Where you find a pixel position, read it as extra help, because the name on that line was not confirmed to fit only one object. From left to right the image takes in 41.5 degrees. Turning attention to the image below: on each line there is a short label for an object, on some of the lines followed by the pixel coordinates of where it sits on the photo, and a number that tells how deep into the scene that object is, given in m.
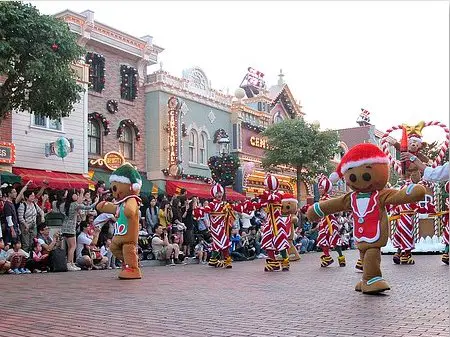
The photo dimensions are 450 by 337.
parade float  12.48
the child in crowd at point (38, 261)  13.55
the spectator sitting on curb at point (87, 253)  14.55
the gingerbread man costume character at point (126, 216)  11.38
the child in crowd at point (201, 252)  17.70
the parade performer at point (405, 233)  14.34
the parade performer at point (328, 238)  14.10
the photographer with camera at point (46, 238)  13.97
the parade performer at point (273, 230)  13.33
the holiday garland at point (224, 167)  20.78
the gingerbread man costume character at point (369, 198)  8.56
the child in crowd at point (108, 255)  15.36
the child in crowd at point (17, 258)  12.83
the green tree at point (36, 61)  14.00
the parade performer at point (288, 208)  13.82
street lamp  21.42
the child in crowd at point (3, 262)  12.54
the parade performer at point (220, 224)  14.85
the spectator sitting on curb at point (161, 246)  16.48
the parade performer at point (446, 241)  13.81
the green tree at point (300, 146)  29.97
